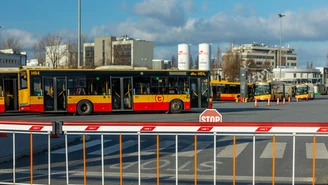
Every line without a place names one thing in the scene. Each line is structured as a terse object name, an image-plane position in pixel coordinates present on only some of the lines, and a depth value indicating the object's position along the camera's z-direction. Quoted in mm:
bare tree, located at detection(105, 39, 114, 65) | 74644
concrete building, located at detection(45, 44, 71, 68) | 59688
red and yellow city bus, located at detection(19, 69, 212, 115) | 27328
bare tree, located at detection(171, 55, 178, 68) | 123069
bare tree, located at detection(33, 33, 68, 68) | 60469
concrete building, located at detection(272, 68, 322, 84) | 142100
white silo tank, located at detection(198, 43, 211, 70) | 77125
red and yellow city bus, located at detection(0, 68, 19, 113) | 29141
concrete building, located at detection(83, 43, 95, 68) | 129750
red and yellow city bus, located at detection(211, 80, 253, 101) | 63953
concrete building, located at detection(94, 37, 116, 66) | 121012
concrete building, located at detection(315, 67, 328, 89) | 162875
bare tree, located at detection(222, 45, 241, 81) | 100062
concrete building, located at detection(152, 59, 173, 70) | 74144
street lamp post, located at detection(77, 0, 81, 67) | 34375
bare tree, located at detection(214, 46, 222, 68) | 109688
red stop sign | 9406
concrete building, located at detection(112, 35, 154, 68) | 118250
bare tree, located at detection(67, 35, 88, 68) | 70150
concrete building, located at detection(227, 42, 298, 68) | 190750
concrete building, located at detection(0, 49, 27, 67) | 75531
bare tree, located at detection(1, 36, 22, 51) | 81812
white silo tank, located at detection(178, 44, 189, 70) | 79188
